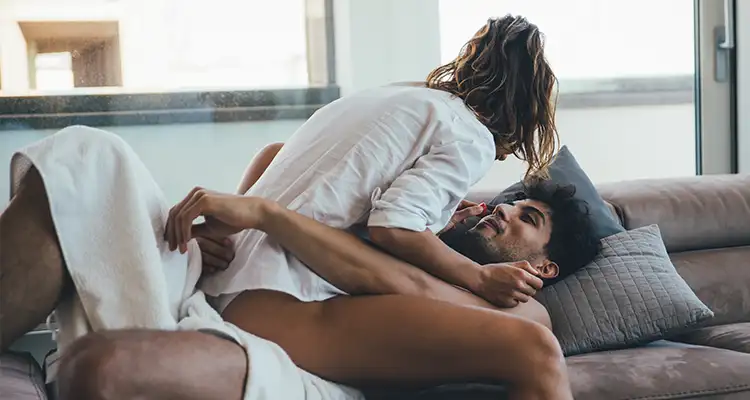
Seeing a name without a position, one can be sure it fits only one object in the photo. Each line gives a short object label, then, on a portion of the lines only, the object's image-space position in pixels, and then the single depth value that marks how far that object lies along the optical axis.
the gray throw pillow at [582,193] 2.31
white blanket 1.38
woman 1.54
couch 1.82
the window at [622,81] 3.28
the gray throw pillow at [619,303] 2.07
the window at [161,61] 2.63
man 1.29
